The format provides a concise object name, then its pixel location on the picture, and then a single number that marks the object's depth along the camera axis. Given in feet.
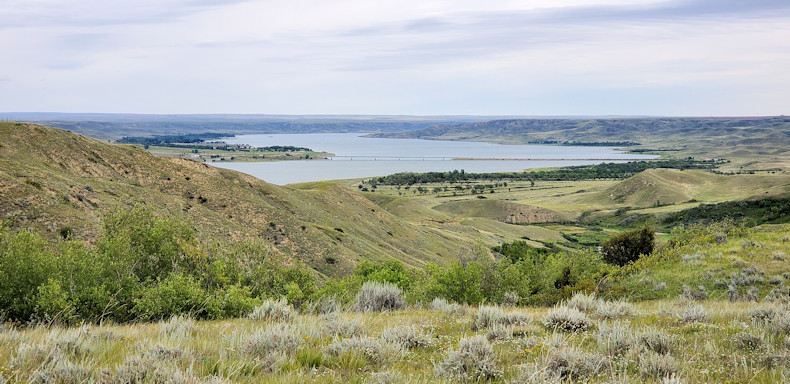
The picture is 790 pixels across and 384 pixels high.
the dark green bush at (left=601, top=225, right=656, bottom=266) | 106.63
